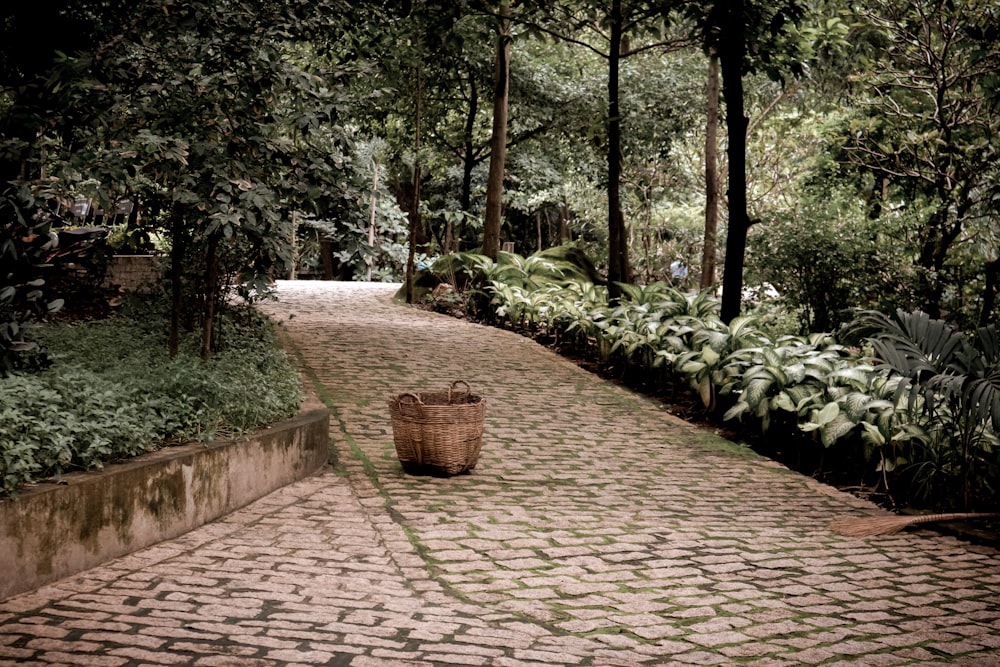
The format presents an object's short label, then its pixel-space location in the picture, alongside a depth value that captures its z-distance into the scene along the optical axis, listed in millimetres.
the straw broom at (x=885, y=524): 6176
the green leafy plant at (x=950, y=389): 6051
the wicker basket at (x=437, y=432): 6668
